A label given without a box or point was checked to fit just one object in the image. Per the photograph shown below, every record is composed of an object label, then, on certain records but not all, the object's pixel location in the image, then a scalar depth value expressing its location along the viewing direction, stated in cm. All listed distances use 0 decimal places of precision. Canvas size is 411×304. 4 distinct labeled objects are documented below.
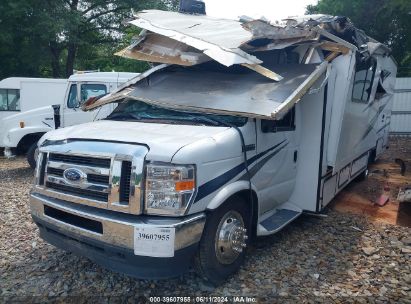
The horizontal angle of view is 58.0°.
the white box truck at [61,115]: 895
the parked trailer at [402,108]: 1631
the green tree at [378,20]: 1692
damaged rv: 321
